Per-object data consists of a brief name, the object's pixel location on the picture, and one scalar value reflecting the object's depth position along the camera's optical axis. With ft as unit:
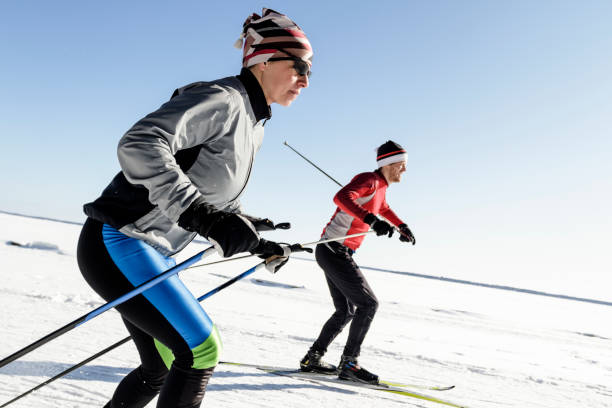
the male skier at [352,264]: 11.80
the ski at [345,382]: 11.04
